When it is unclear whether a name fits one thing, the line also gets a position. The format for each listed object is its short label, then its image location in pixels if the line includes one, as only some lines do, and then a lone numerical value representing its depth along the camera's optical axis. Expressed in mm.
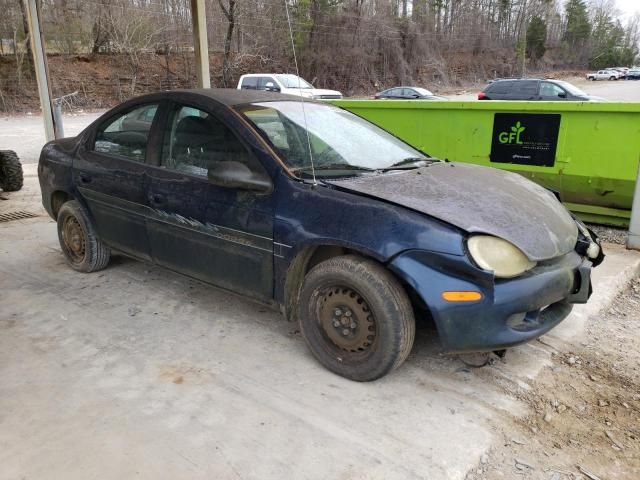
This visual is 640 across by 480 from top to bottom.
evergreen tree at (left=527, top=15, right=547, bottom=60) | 69562
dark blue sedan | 2602
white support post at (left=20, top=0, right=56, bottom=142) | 7117
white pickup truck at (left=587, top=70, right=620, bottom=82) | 58844
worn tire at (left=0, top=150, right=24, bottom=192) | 7676
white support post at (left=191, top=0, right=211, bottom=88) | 6805
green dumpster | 5477
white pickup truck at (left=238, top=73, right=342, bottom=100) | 19788
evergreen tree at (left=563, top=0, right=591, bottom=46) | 76875
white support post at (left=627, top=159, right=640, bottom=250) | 5051
